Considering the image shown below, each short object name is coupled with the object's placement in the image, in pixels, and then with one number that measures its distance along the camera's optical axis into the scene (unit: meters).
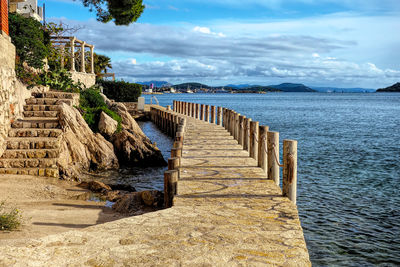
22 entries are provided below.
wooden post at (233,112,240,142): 15.98
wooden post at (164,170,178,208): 8.08
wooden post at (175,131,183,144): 13.88
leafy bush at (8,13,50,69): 16.02
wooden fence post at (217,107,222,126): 23.38
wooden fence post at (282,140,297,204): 7.51
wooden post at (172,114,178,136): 27.78
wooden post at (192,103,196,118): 30.85
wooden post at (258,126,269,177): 10.28
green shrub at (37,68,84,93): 18.91
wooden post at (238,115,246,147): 14.88
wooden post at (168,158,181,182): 9.53
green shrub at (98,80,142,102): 39.62
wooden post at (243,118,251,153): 13.30
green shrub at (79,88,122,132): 17.55
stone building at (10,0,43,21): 28.86
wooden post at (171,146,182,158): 10.77
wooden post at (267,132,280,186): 8.80
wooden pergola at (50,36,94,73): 24.30
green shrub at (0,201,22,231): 6.48
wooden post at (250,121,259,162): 11.88
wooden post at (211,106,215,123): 25.04
